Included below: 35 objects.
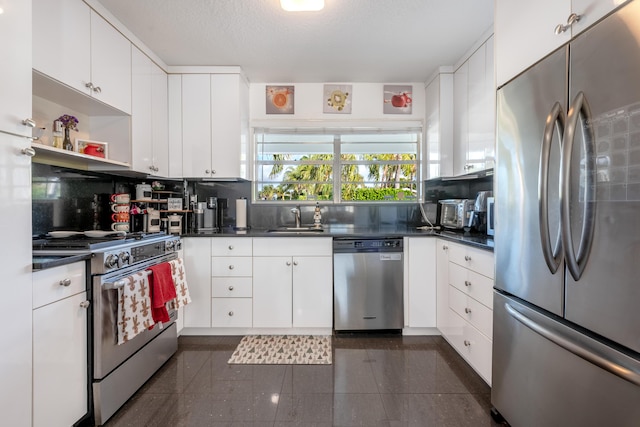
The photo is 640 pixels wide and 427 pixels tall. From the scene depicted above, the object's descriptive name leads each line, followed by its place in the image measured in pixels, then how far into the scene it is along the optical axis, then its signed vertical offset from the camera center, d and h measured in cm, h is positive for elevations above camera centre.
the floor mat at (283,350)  224 -115
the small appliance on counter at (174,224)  271 -14
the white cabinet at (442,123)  283 +85
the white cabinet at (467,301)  184 -66
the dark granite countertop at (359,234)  234 -22
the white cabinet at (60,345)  128 -65
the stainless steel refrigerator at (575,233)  93 -9
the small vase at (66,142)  193 +43
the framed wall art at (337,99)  320 +120
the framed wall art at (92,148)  206 +43
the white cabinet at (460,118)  256 +83
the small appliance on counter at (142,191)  263 +16
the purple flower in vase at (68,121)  196 +59
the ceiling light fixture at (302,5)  180 +126
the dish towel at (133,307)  165 -58
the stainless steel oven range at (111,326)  156 -63
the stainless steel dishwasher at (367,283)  263 -66
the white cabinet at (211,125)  281 +80
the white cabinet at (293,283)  263 -66
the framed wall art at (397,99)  321 +121
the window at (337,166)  333 +49
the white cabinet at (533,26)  109 +79
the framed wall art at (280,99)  321 +120
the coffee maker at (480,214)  252 -4
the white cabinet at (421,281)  266 -65
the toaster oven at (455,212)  263 -2
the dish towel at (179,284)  215 -57
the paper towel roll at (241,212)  309 -3
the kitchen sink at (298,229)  307 -21
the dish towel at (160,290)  189 -54
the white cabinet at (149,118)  234 +78
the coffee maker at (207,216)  294 -7
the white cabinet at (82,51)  157 +97
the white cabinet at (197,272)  261 -56
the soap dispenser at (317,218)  315 -10
